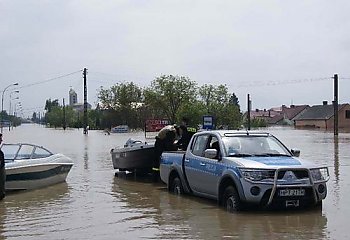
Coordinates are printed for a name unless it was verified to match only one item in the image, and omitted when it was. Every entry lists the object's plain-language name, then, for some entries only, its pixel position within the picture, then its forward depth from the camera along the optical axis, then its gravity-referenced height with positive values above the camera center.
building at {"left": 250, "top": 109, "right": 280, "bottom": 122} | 174.20 +4.31
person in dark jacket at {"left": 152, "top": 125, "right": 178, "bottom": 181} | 17.08 -0.33
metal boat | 18.38 -0.88
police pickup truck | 11.06 -0.84
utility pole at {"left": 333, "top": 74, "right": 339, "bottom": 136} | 63.37 +3.14
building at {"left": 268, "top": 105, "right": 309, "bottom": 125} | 153.12 +3.25
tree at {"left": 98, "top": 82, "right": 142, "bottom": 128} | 107.81 +4.60
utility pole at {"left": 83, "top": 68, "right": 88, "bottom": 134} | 85.14 +4.48
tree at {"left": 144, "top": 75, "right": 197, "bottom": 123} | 87.06 +4.88
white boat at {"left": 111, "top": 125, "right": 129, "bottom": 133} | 88.24 -0.11
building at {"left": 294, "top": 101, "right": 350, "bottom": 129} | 111.44 +1.93
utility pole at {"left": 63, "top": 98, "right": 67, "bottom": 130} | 134.52 +2.86
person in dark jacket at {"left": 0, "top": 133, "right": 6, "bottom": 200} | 13.42 -1.01
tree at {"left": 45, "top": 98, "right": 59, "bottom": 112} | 190.15 +7.81
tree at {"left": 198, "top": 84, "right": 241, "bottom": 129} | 84.94 +3.18
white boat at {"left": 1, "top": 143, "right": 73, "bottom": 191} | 15.28 -0.98
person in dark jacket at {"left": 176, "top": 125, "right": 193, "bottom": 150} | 17.30 -0.28
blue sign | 29.31 +0.28
